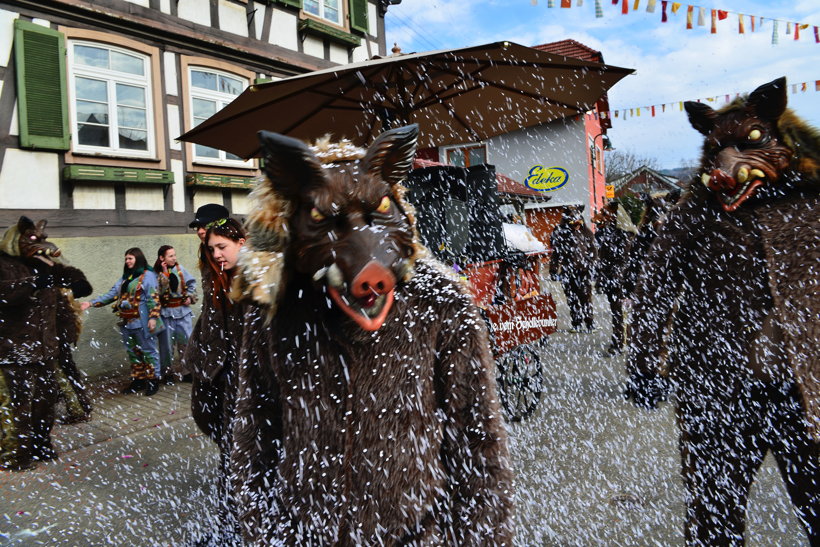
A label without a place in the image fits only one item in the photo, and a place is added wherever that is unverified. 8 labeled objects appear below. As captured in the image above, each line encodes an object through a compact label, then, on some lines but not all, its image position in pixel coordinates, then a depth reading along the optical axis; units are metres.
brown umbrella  4.32
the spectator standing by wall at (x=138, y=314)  7.12
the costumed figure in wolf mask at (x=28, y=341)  4.82
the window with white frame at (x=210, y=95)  9.61
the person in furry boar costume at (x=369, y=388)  1.49
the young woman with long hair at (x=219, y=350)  2.88
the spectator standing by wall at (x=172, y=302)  7.44
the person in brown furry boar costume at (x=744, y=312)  2.20
